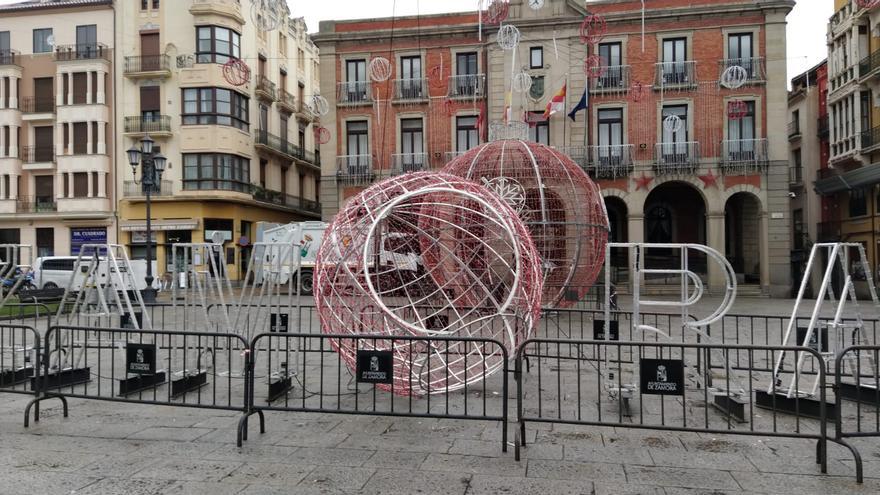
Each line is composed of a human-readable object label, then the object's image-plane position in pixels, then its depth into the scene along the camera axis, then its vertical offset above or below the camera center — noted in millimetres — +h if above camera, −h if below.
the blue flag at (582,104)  21828 +5420
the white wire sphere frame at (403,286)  6668 -324
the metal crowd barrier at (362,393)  6745 -1717
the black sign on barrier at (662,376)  5441 -1093
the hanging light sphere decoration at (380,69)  23344 +7487
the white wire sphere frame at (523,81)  20688 +6261
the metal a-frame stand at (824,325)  6254 -762
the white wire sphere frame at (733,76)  22859 +6993
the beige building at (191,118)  31734 +7314
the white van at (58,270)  25141 -583
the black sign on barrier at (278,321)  8692 -962
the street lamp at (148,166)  18844 +2842
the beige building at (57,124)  32969 +7321
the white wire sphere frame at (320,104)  23367 +5869
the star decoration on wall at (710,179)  25312 +3104
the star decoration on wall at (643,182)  25766 +3057
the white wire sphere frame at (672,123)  24066 +5235
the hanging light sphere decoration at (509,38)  17906 +6552
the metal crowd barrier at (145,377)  6422 -1591
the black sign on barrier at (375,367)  5793 -1064
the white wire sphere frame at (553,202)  12438 +1119
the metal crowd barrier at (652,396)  5410 -1728
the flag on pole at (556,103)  20672 +5175
